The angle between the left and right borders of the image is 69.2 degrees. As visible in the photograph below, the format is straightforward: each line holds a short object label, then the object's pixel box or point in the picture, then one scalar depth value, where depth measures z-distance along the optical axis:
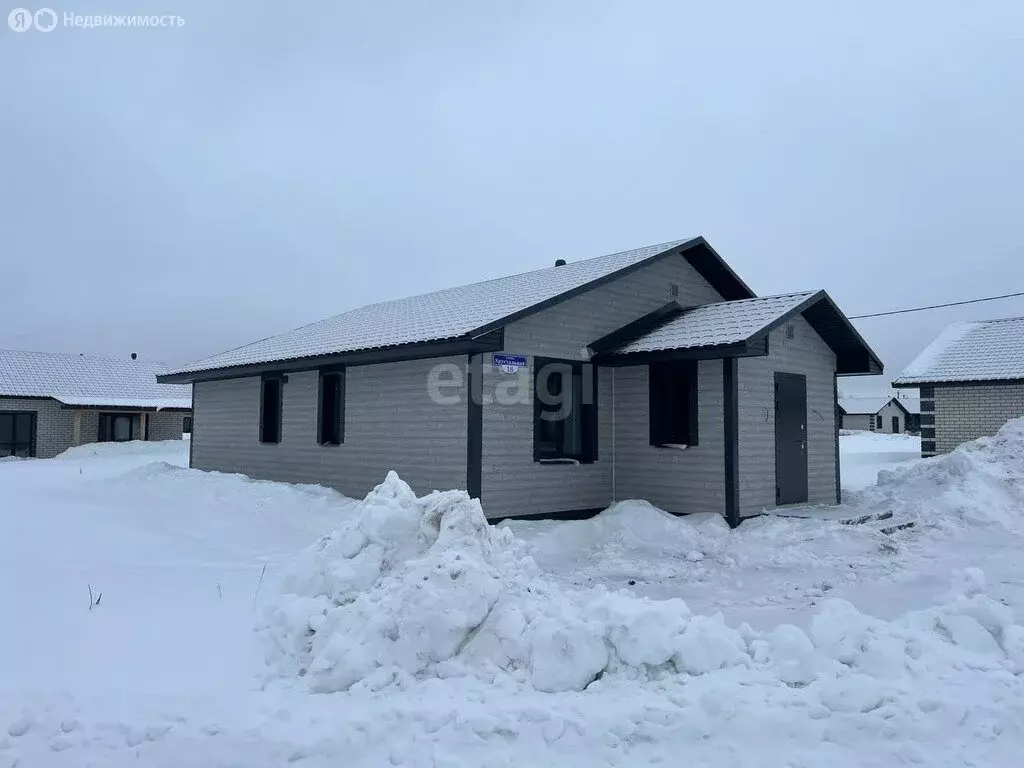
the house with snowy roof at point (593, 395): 10.87
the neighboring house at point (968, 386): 20.61
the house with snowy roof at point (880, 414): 66.75
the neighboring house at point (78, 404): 28.86
